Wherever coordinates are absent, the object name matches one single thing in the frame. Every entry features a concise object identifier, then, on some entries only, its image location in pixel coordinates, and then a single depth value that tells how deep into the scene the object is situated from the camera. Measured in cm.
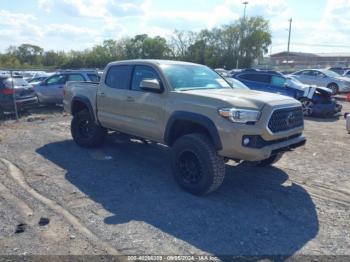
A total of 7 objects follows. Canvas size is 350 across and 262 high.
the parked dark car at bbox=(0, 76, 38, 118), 1226
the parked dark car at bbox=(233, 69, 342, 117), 1344
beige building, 6322
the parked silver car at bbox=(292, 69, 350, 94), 2138
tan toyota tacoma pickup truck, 481
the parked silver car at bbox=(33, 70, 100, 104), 1455
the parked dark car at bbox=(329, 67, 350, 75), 2961
